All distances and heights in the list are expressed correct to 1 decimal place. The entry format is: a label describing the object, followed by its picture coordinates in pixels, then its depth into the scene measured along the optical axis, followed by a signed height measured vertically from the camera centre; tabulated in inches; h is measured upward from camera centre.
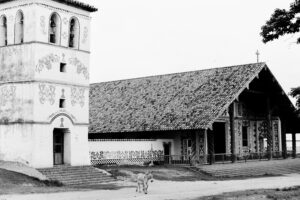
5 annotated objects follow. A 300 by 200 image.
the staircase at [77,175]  1152.8 -56.9
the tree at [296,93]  730.2 +66.0
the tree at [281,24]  742.5 +158.2
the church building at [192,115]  1515.7 +91.4
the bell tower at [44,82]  1205.7 +140.3
